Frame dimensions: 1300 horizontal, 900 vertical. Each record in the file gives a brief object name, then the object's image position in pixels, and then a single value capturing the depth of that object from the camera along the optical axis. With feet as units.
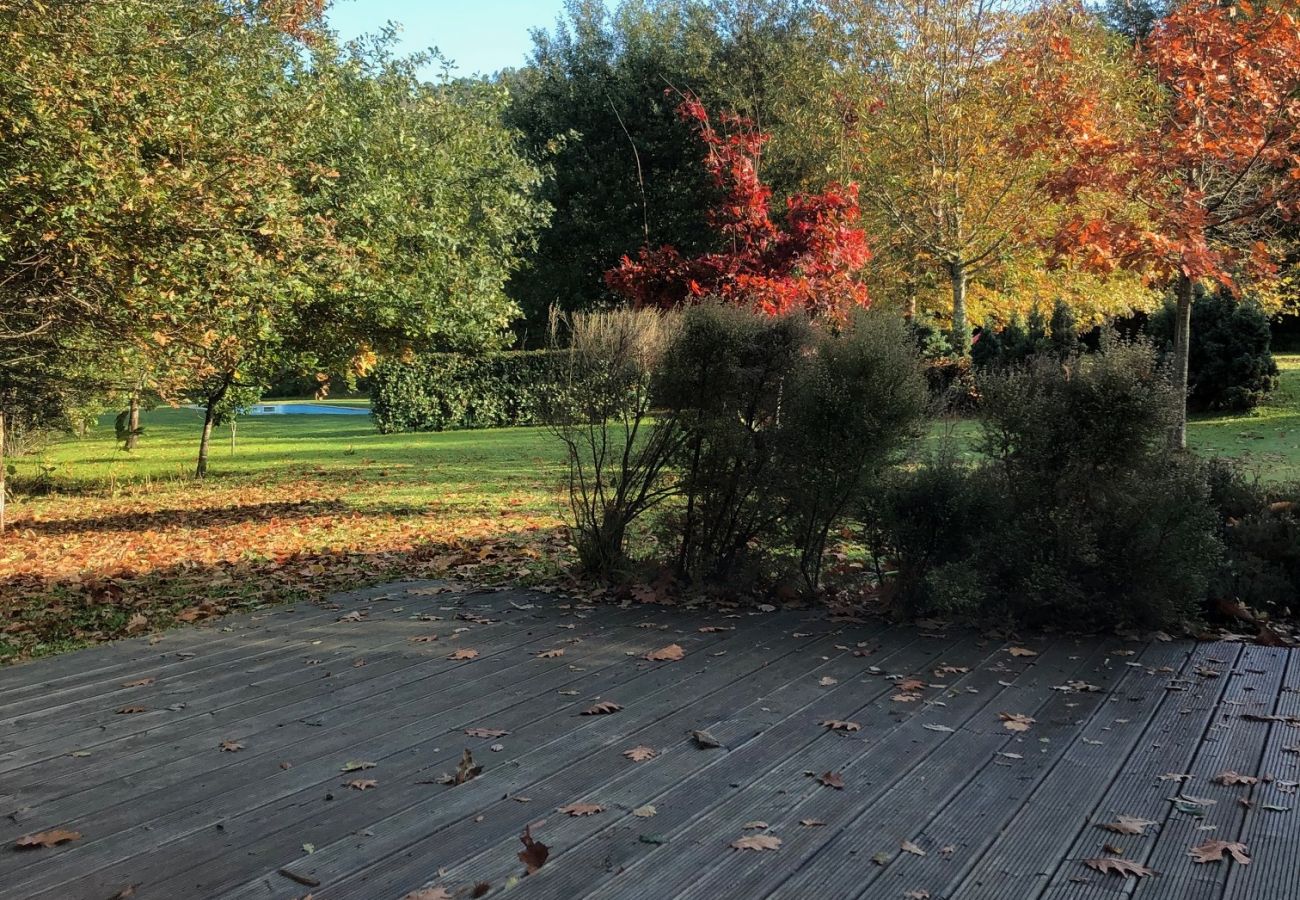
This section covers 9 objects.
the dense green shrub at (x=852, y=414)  20.34
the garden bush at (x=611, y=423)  22.47
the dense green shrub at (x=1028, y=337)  63.05
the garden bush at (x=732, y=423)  21.65
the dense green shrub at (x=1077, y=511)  18.24
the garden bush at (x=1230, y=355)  55.06
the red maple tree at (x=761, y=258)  31.99
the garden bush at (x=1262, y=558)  19.89
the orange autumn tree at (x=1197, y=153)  30.37
